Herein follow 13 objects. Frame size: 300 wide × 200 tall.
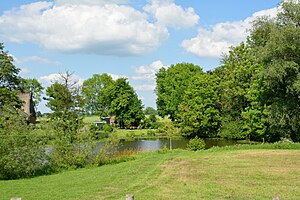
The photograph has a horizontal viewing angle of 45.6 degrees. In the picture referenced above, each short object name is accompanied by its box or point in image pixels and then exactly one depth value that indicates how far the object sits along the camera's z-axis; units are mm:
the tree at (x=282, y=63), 30797
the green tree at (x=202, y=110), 50625
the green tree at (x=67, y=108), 22156
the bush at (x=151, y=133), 53312
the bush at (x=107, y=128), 54050
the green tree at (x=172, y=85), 61906
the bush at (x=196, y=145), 29478
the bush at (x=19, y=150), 18250
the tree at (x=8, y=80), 30781
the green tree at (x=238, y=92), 45000
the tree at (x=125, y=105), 65938
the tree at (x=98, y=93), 75875
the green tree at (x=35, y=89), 68562
